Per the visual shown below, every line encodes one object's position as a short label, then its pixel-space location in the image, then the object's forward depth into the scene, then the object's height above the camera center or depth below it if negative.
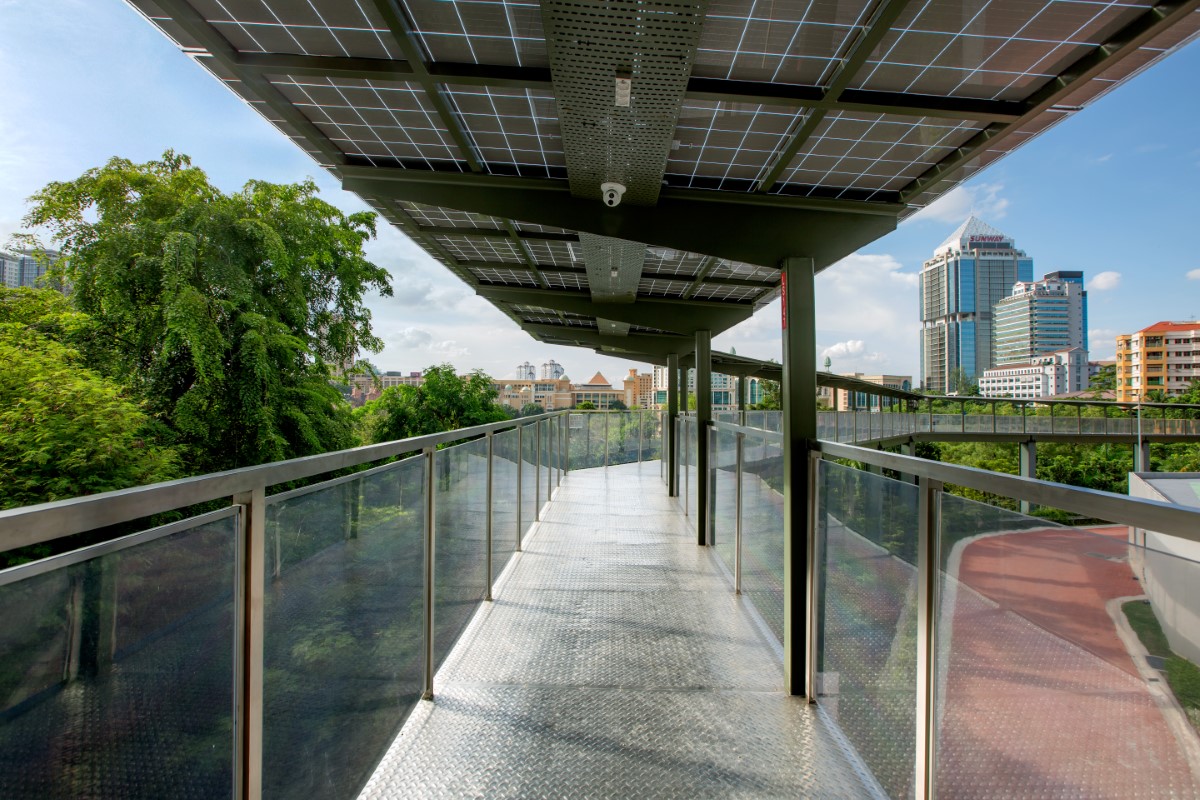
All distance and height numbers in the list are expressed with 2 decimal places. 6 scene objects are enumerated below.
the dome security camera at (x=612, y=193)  3.20 +1.20
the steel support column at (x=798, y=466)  3.06 -0.30
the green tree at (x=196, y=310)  14.25 +2.46
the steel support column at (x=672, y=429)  9.05 -0.34
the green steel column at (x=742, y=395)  19.88 +0.53
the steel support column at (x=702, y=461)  6.25 -0.55
